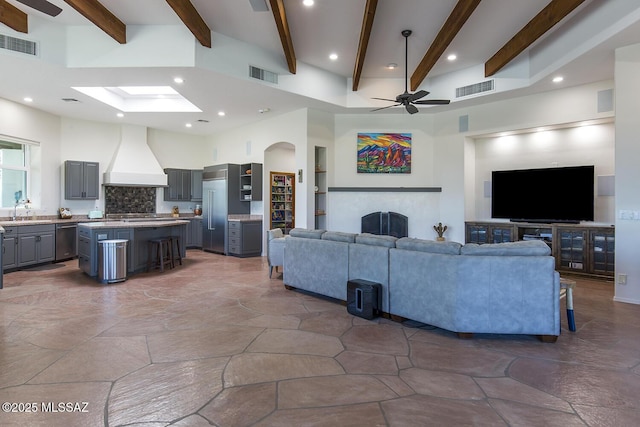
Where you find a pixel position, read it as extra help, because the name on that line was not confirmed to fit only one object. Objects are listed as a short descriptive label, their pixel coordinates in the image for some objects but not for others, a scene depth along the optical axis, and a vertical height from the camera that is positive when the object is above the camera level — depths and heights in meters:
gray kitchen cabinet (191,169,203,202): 9.83 +0.70
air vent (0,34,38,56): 4.64 +2.27
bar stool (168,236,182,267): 6.73 -0.86
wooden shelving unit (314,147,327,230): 7.88 +0.50
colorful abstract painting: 7.95 +1.39
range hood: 8.35 +1.14
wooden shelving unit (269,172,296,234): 8.81 +0.24
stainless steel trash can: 5.39 -0.83
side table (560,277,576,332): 3.42 -0.93
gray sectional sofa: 3.13 -0.72
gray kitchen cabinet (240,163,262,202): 8.25 +0.69
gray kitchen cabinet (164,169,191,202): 9.45 +0.66
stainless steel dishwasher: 7.09 -0.69
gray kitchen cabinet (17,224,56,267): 6.32 -0.69
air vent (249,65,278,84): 5.78 +2.36
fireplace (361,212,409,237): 7.89 -0.32
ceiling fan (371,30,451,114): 5.44 +1.87
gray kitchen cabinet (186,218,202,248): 9.37 -0.65
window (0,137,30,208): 6.86 +0.75
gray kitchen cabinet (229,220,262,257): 7.99 -0.68
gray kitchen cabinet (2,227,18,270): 6.04 -0.71
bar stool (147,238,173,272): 6.41 -0.87
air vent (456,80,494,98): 6.47 +2.39
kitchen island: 5.65 -0.51
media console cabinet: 5.69 -0.53
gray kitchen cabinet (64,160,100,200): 7.89 +0.68
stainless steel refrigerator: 8.34 +0.16
